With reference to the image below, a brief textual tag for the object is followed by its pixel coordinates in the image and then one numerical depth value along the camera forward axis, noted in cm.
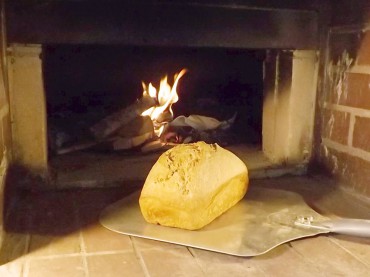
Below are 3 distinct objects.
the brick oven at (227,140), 119
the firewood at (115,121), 169
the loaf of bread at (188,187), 106
